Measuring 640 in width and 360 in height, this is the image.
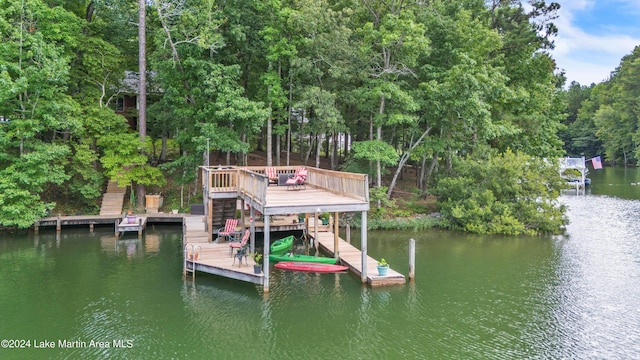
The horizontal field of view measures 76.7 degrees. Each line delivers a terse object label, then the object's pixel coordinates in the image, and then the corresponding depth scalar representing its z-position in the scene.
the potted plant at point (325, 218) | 17.77
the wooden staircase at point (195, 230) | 15.12
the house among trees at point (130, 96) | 25.62
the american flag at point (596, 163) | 38.45
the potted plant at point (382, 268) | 11.89
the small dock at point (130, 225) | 17.81
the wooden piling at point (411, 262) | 12.14
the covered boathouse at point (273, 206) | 11.34
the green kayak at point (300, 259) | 12.73
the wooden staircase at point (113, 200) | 20.36
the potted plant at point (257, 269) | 11.19
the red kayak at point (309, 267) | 12.31
